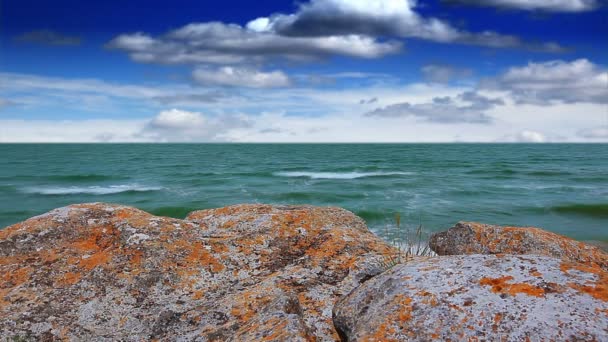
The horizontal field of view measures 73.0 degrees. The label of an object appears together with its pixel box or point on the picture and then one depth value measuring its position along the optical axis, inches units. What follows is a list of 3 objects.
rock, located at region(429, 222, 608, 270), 219.0
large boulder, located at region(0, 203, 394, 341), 135.6
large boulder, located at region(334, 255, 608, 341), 97.9
